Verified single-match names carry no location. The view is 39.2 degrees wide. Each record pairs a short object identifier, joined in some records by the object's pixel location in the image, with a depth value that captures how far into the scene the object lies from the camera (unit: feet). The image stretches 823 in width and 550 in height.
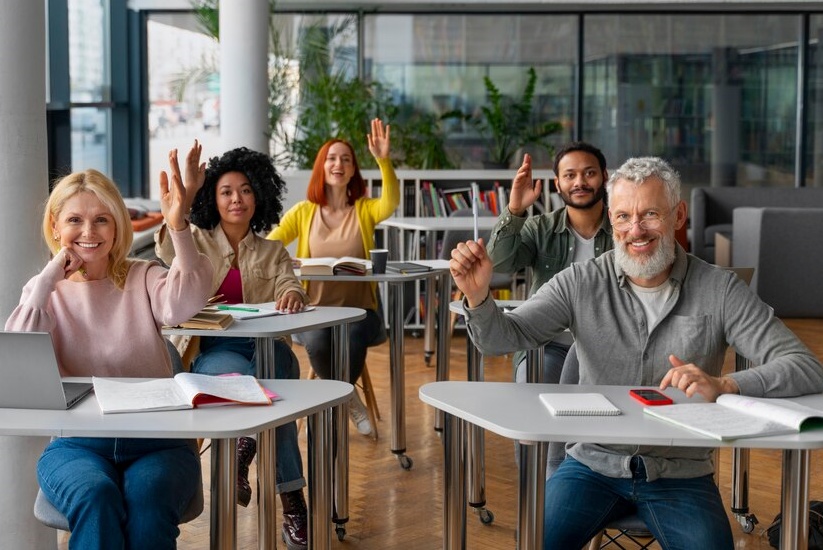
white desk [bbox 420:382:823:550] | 7.39
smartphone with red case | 8.18
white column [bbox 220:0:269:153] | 24.20
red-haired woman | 16.76
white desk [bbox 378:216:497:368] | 20.72
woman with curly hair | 12.73
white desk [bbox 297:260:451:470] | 15.69
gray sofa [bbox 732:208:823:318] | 27.58
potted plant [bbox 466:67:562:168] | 32.63
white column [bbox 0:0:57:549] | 10.91
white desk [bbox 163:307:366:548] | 9.14
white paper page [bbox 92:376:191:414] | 8.08
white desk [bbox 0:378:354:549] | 7.54
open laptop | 8.02
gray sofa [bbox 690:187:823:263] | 32.60
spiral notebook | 7.93
